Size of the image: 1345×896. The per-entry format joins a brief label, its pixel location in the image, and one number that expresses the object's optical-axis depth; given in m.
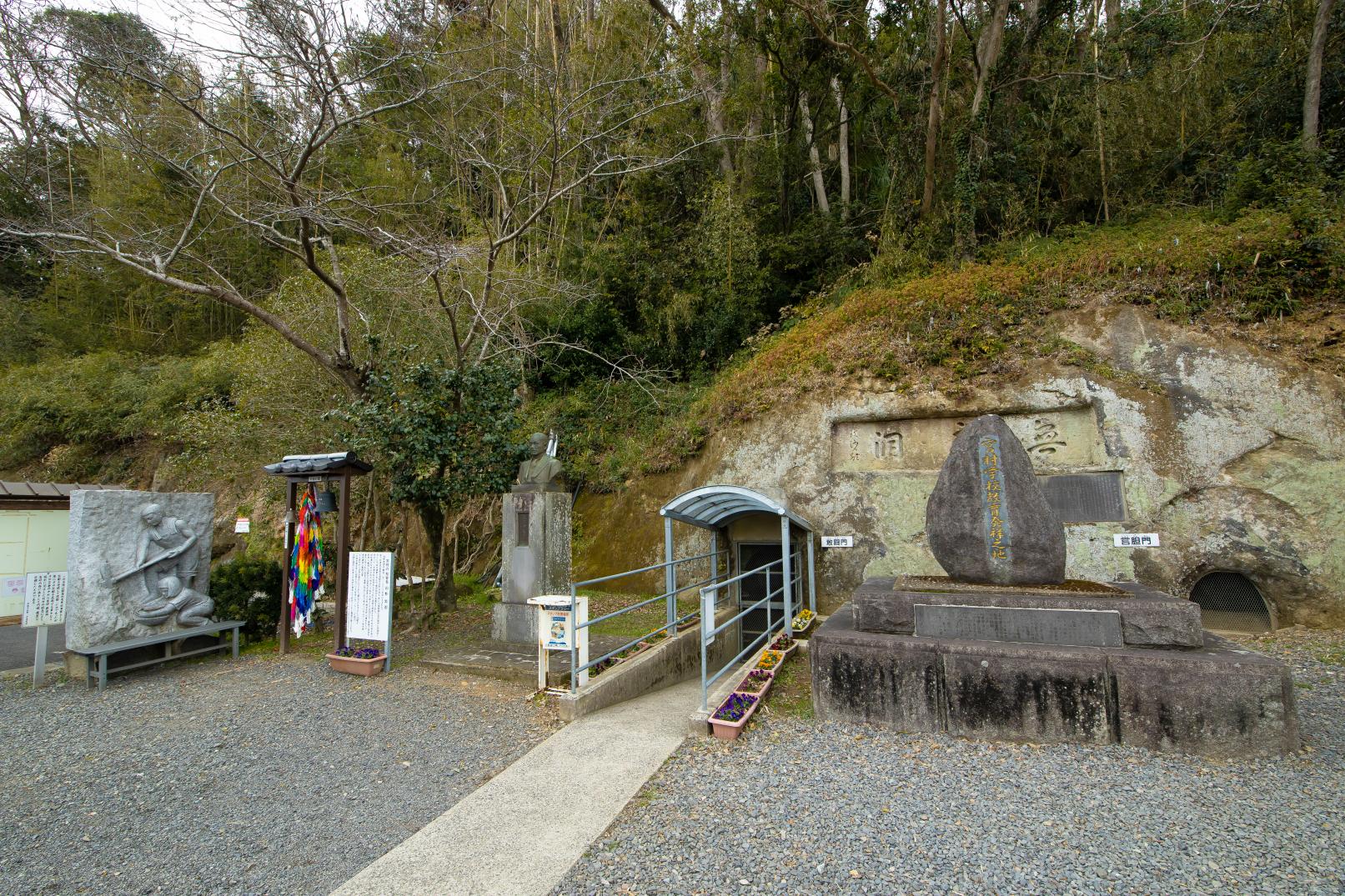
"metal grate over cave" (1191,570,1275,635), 7.79
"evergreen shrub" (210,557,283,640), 8.23
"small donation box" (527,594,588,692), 5.66
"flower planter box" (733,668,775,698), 5.45
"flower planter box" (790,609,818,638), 7.91
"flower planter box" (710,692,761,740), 4.68
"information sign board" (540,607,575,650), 5.74
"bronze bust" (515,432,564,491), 8.14
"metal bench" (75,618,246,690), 6.37
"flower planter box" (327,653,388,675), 6.59
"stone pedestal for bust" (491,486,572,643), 7.70
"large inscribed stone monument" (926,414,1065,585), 5.17
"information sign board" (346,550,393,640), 6.65
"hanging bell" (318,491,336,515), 7.64
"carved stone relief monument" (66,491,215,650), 6.54
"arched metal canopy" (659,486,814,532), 7.23
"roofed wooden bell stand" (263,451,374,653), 7.19
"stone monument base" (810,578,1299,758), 4.07
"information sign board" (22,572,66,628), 6.54
